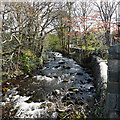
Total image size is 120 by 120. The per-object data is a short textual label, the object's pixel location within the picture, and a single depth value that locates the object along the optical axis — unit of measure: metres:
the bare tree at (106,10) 7.40
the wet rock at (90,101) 3.24
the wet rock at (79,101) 3.36
